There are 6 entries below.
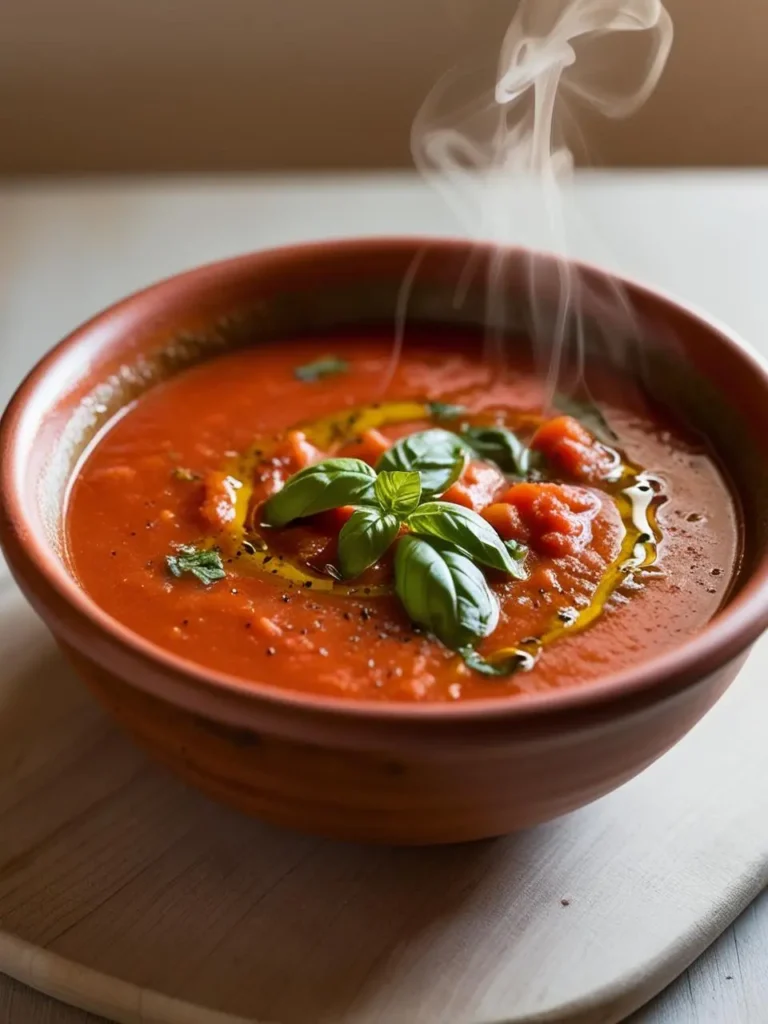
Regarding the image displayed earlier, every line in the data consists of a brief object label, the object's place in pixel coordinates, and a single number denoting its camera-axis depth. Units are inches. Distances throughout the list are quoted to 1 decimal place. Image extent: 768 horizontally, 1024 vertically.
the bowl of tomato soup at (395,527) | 9.4
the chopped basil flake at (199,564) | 11.8
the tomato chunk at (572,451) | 13.4
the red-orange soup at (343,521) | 10.8
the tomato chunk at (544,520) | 12.1
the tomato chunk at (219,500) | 12.5
